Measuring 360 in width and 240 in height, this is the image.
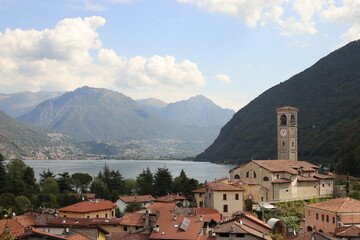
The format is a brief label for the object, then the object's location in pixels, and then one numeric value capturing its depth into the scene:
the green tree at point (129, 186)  102.34
